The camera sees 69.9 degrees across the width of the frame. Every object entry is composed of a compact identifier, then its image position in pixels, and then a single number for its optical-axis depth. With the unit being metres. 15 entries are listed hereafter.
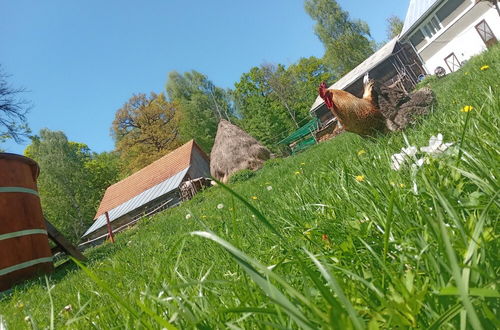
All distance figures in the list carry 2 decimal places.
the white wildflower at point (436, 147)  1.48
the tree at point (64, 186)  43.81
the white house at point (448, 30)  25.15
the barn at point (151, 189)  26.95
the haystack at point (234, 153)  25.00
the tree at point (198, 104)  50.44
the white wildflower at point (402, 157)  1.60
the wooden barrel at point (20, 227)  5.95
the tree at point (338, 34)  55.62
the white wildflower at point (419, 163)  1.39
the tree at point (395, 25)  64.06
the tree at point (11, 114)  20.29
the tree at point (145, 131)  47.56
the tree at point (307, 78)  53.91
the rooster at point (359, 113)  4.18
